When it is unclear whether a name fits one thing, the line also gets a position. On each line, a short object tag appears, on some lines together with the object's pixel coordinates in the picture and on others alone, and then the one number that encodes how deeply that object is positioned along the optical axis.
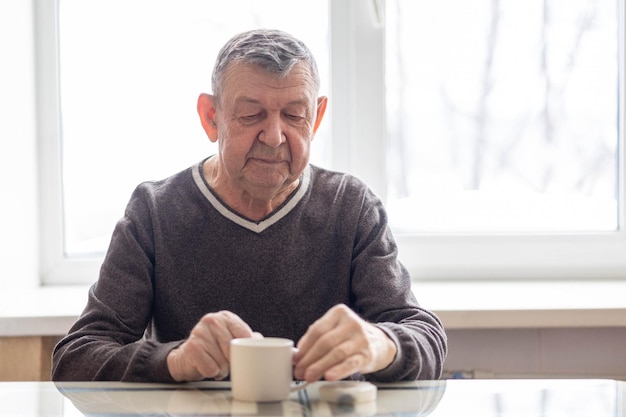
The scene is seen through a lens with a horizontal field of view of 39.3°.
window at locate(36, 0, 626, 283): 2.26
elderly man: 1.40
